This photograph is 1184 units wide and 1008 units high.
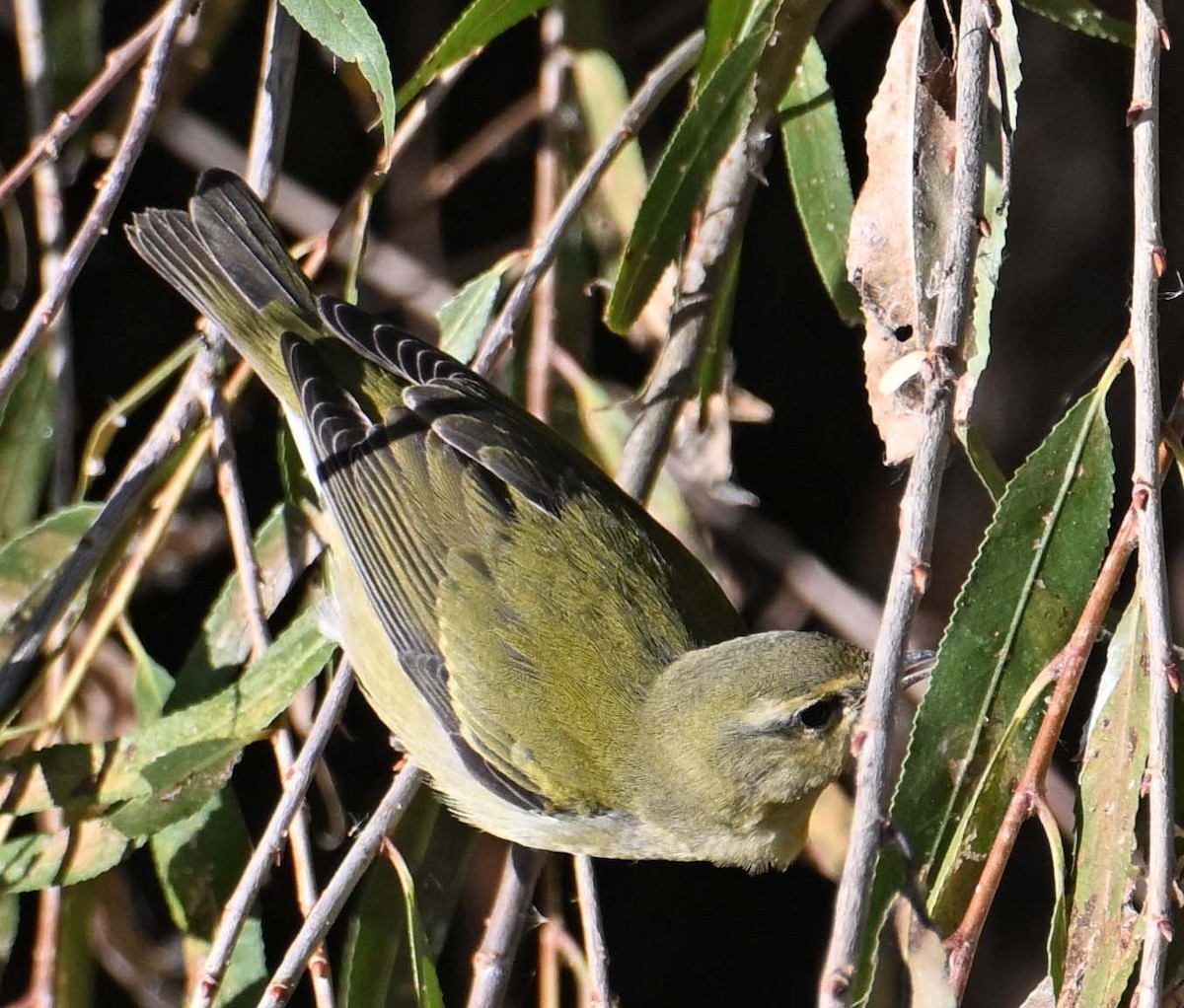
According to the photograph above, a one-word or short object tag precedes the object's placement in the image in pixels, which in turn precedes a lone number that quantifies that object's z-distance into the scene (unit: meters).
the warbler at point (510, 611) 4.81
